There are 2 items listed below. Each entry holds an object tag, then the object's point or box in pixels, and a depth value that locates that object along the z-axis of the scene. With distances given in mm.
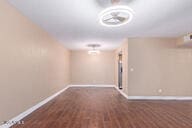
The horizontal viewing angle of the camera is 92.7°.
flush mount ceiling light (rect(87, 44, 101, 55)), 4685
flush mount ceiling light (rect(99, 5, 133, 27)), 1500
